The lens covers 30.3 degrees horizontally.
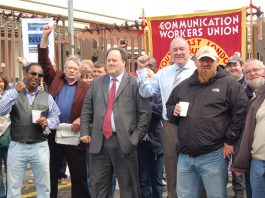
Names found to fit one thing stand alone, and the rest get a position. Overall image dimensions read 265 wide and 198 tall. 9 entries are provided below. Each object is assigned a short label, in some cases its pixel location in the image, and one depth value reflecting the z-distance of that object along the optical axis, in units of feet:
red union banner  31.14
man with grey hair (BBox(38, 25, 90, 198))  19.79
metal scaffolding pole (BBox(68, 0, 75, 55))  34.77
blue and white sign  26.89
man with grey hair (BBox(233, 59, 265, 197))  17.08
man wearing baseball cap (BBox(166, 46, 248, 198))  15.38
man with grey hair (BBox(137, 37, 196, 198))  17.67
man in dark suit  17.42
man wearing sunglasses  18.04
